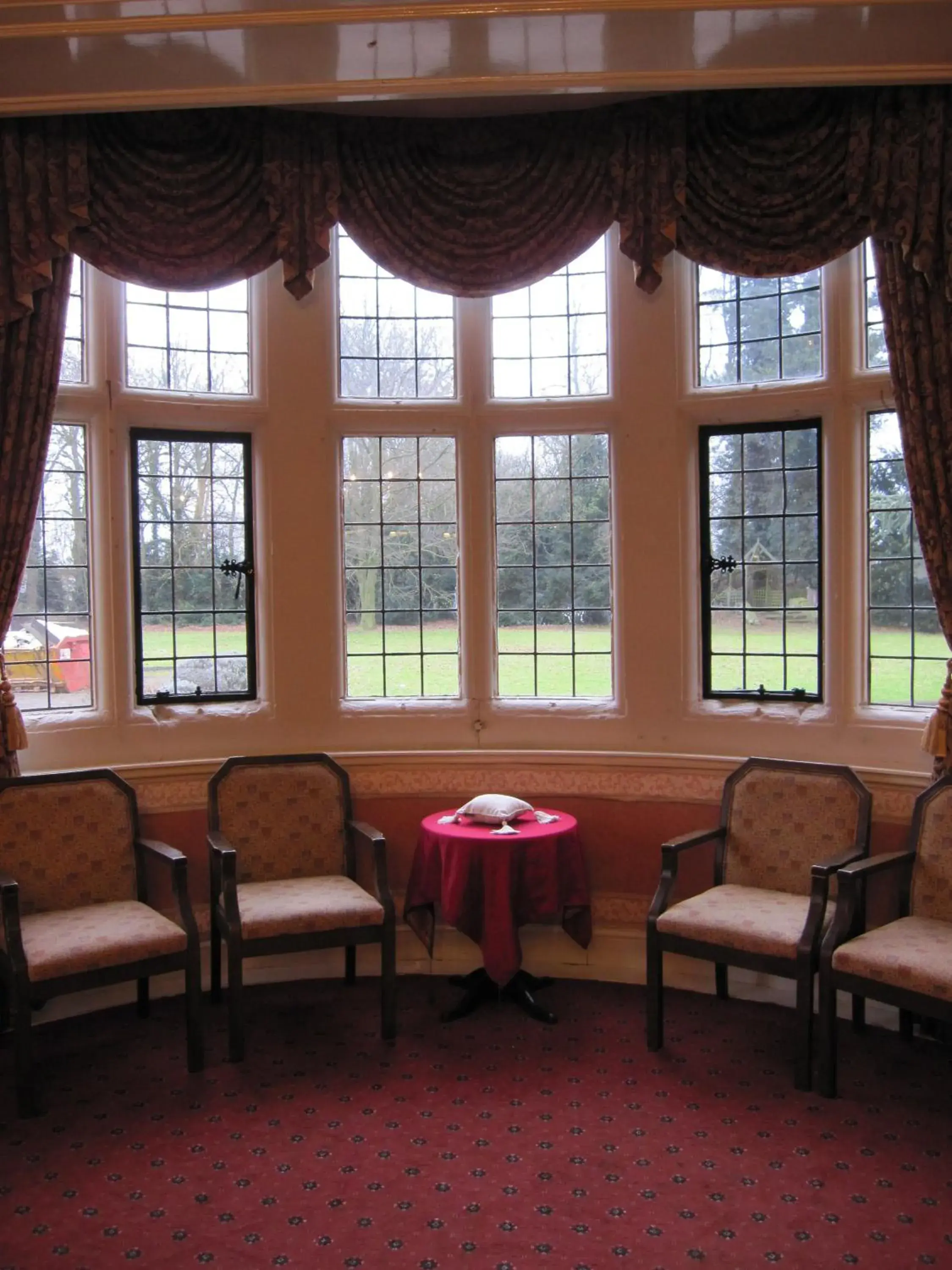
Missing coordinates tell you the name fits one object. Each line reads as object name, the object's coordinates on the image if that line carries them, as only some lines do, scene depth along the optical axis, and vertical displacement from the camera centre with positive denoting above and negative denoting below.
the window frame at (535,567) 4.84 +0.16
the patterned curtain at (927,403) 4.02 +0.76
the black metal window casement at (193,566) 4.76 +0.21
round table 4.17 -1.09
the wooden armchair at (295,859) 4.00 -1.02
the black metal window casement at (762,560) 4.63 +0.20
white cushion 4.36 -0.81
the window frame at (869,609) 4.43 -0.01
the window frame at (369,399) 4.86 +1.06
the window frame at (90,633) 4.60 -0.08
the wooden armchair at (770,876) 3.70 -1.04
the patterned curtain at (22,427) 4.20 +0.74
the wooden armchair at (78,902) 3.58 -1.09
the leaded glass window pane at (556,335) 4.91 +1.27
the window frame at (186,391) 4.62 +1.10
